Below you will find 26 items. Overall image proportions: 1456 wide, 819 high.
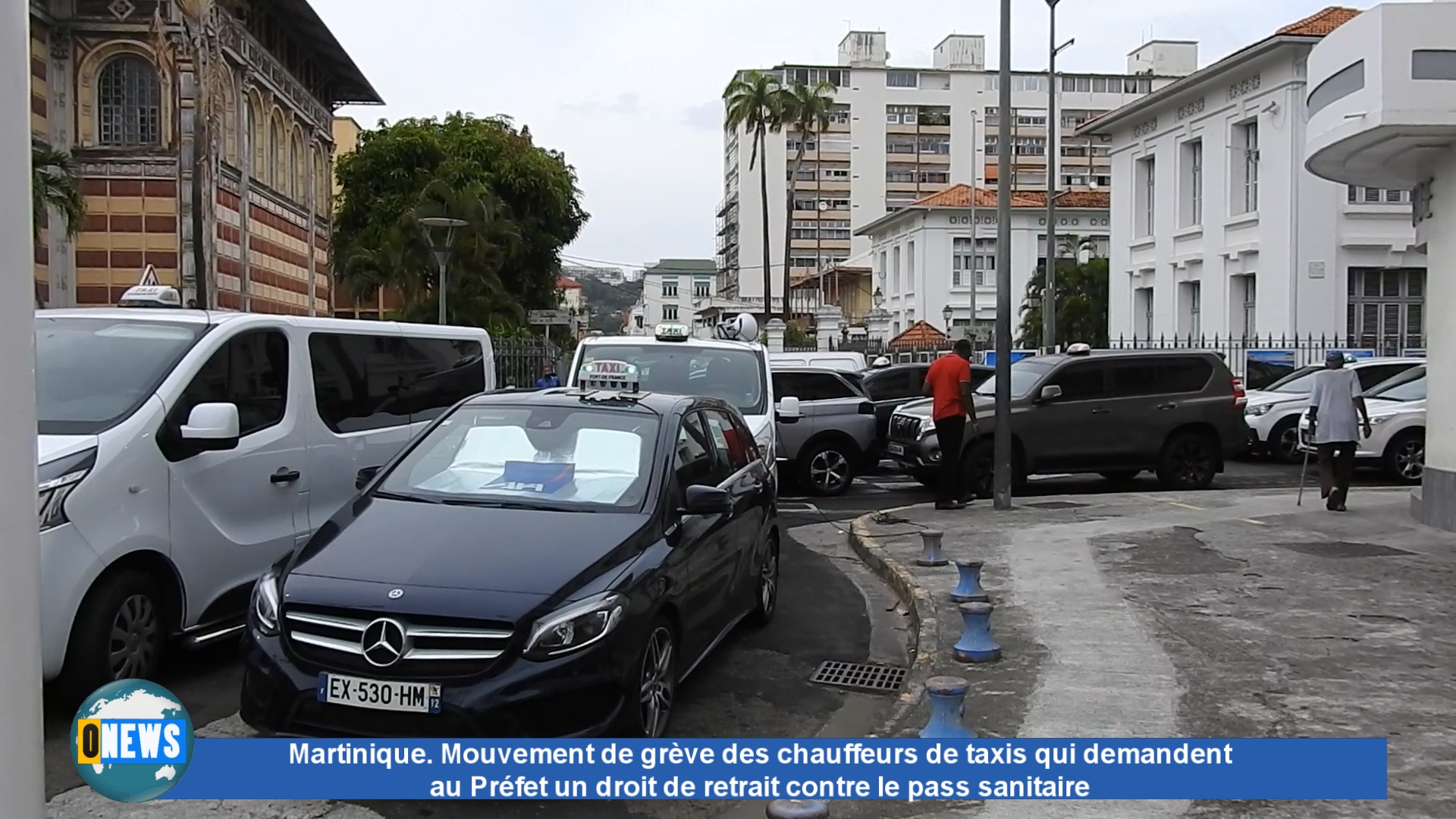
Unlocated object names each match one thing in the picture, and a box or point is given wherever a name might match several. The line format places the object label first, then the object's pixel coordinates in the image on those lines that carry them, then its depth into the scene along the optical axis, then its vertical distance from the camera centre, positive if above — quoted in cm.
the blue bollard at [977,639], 685 -156
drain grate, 703 -183
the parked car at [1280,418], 1919 -91
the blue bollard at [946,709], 526 -149
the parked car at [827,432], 1569 -89
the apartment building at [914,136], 8469 +1582
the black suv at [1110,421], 1526 -76
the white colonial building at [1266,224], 3078 +355
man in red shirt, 1315 -49
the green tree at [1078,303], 5041 +234
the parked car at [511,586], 487 -94
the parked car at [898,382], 1928 -32
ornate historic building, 2855 +562
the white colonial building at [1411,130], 983 +188
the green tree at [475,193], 4016 +623
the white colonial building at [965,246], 5678 +547
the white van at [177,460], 573 -52
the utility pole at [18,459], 236 -18
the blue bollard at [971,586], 812 -148
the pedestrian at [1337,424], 1284 -69
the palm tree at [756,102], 5150 +1088
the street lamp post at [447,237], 2614 +289
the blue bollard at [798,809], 427 -156
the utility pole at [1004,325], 1332 +39
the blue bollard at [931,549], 980 -149
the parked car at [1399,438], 1667 -108
